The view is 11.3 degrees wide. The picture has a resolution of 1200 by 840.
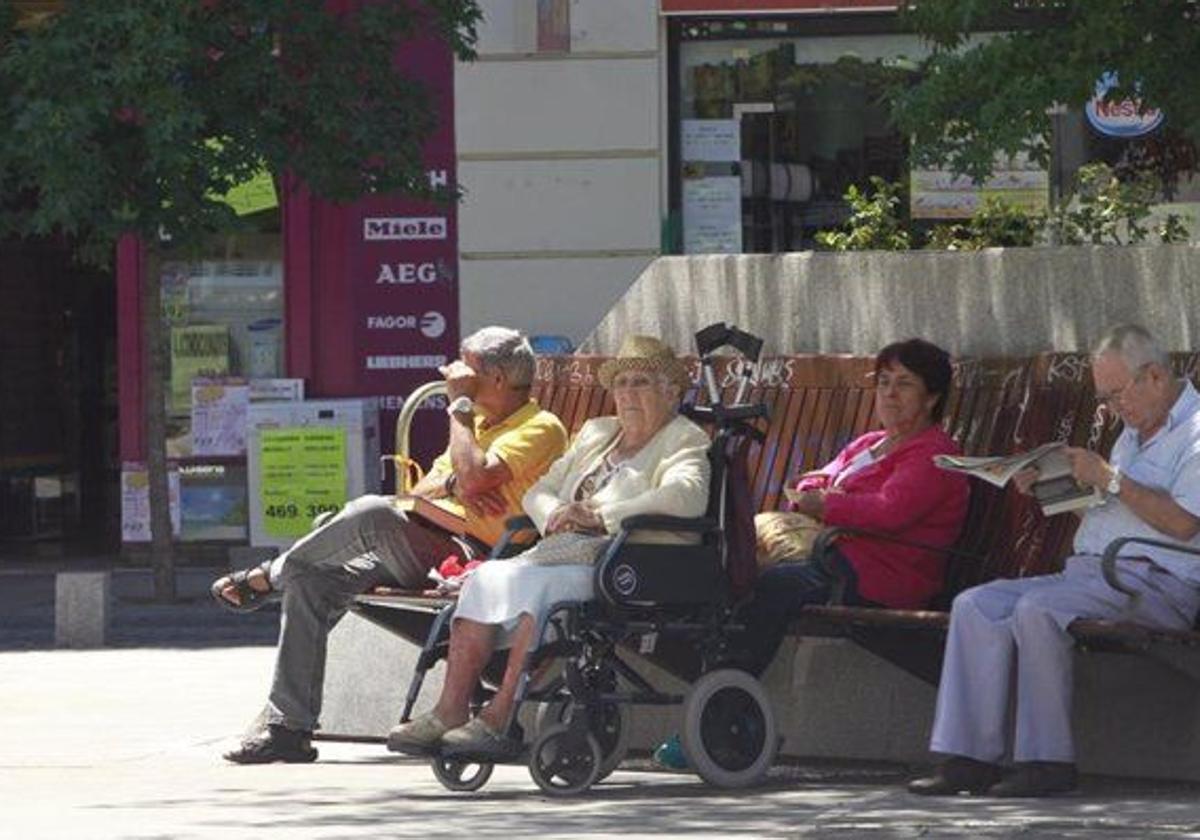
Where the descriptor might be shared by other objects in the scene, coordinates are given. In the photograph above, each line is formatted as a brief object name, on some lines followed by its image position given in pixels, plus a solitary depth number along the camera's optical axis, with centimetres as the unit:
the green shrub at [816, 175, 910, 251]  2469
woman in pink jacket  1761
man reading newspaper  1639
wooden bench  1733
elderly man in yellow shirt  1911
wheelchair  1710
